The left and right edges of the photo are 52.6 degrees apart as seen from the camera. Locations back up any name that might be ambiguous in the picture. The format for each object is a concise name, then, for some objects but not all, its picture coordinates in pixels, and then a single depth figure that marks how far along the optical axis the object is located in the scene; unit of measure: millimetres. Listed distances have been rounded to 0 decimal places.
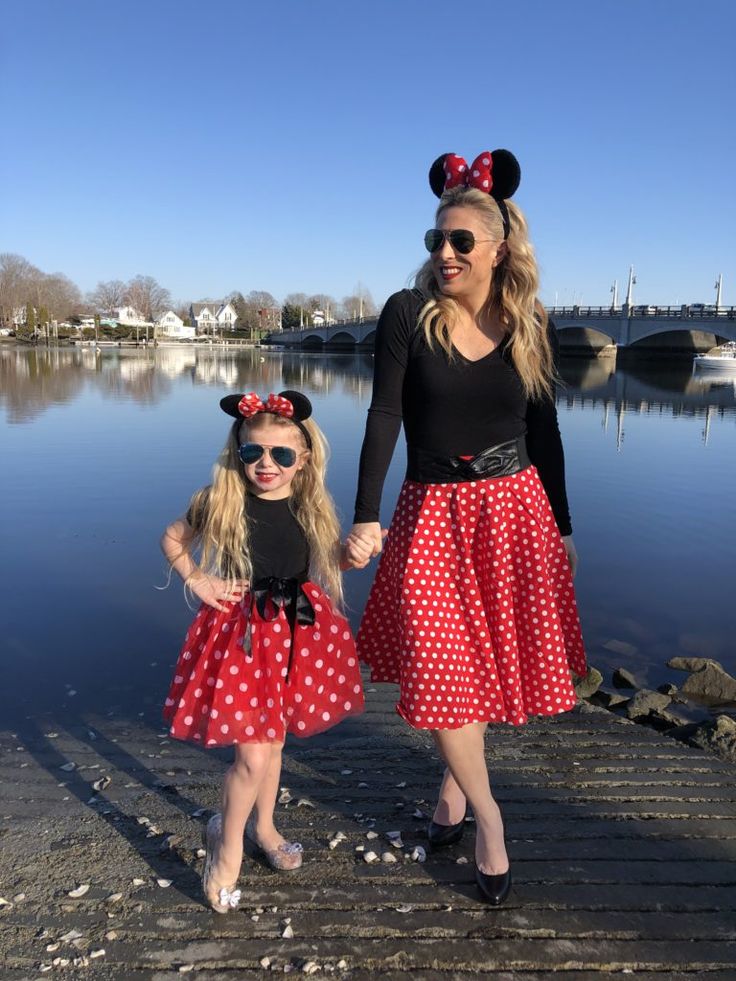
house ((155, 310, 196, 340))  108631
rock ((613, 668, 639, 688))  6082
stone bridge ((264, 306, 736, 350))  42969
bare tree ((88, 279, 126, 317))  112125
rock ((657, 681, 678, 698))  5950
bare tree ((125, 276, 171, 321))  110812
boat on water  50812
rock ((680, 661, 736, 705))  5973
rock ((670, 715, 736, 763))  4621
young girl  2361
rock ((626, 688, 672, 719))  5398
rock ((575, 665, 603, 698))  5559
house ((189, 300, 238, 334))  117900
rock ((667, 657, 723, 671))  6355
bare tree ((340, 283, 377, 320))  126475
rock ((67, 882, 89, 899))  2395
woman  2383
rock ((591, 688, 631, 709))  5555
